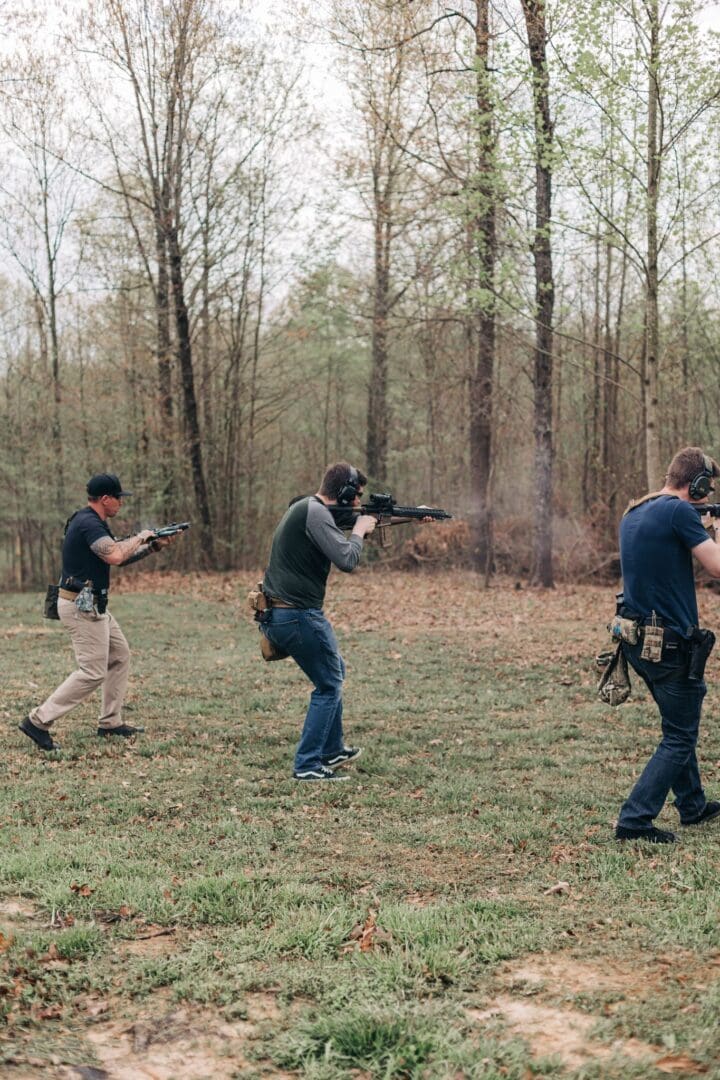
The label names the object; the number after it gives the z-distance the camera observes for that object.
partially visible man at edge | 5.96
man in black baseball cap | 8.77
